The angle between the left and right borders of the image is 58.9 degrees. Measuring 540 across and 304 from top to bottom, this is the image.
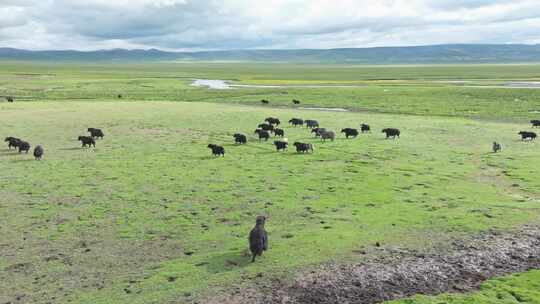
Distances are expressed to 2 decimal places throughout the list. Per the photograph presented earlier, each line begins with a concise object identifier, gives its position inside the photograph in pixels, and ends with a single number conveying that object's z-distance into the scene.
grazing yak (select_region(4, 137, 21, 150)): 31.32
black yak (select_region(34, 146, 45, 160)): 28.81
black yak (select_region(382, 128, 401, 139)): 37.12
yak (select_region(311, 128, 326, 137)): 37.03
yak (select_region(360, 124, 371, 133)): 40.31
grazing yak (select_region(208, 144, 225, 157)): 30.02
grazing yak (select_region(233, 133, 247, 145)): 34.78
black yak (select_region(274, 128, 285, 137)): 37.59
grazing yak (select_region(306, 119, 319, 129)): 43.22
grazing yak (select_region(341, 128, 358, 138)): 37.66
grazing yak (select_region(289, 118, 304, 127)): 44.69
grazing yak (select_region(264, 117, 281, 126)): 43.88
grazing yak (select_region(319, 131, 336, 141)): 36.06
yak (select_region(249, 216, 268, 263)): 14.76
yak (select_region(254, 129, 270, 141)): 36.41
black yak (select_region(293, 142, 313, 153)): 31.33
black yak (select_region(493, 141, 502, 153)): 31.19
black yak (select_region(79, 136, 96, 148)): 32.88
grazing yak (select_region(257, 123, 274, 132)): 39.86
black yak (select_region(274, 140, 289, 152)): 32.09
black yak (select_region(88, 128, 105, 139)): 36.41
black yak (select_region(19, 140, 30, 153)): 30.83
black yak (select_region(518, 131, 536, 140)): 35.66
